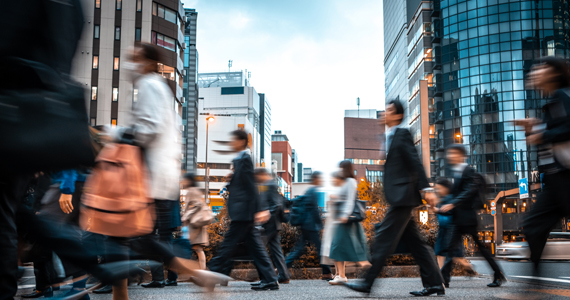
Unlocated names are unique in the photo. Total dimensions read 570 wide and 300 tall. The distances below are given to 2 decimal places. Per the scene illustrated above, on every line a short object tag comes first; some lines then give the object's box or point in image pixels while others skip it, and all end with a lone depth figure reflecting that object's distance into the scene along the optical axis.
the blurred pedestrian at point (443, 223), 6.91
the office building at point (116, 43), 47.53
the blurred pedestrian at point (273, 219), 7.75
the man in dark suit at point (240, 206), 5.51
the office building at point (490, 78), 64.00
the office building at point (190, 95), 86.19
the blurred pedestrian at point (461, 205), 6.60
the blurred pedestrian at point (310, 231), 8.80
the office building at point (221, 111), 122.81
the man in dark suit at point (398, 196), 4.73
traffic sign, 30.48
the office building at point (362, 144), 147.12
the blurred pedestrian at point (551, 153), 3.70
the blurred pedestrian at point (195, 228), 8.16
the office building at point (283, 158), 170.50
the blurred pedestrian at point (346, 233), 7.36
